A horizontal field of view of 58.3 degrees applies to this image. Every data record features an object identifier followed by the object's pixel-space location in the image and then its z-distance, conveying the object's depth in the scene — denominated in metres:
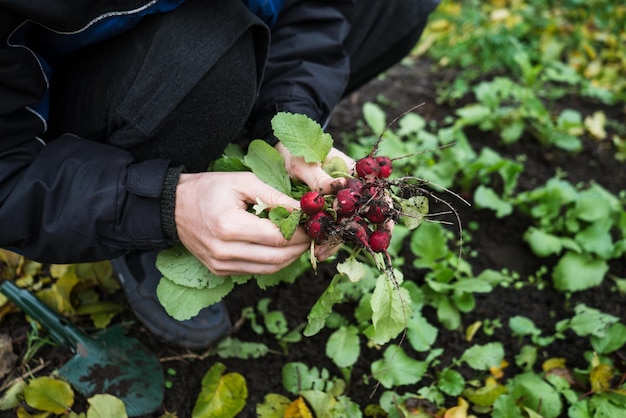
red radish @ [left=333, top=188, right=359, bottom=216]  1.11
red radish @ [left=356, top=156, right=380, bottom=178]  1.17
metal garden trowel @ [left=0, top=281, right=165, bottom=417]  1.42
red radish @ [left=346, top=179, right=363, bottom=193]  1.13
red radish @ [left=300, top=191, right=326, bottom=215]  1.09
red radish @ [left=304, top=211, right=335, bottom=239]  1.10
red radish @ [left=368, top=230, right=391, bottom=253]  1.15
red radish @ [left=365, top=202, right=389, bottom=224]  1.13
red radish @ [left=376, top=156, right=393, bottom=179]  1.17
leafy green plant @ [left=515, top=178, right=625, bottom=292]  1.76
